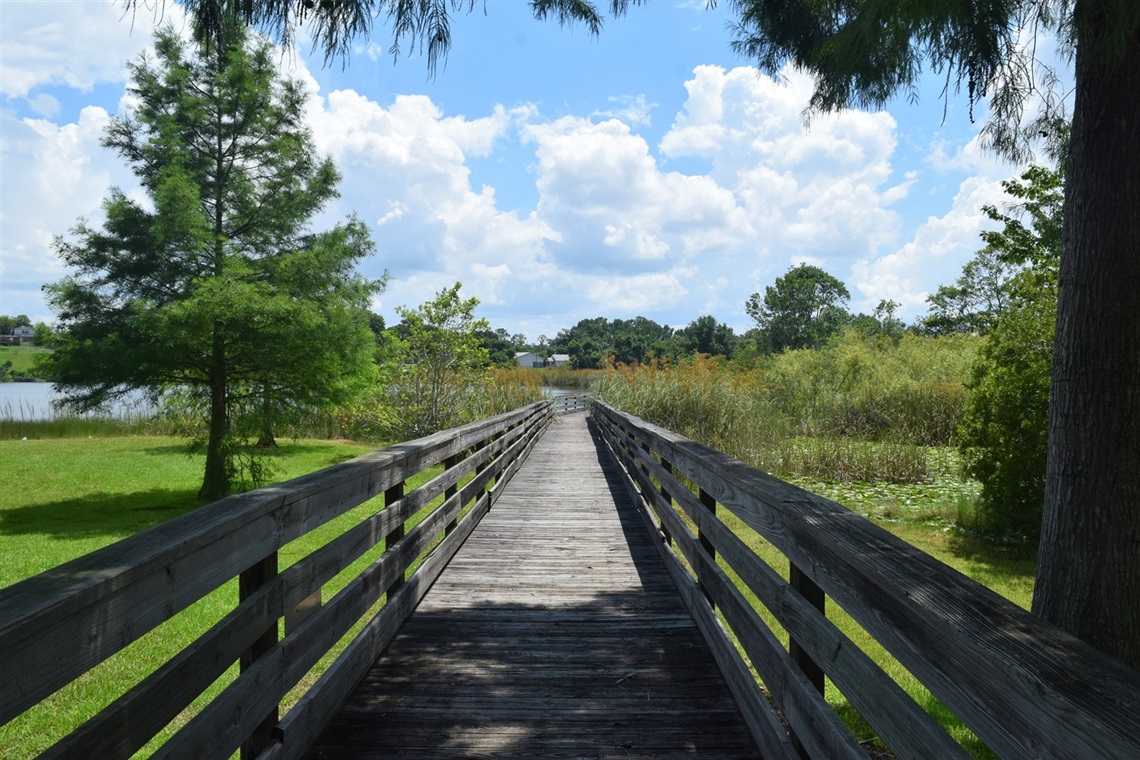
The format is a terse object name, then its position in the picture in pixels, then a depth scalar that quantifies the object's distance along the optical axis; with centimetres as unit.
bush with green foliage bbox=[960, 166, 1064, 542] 801
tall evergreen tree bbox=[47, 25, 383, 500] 1180
